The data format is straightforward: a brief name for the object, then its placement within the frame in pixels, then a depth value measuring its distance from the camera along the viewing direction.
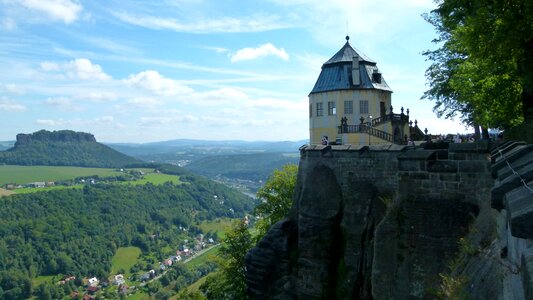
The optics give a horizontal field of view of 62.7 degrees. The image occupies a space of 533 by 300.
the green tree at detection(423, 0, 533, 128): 11.77
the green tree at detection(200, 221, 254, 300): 28.70
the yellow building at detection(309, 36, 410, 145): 32.22
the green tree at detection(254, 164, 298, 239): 32.34
